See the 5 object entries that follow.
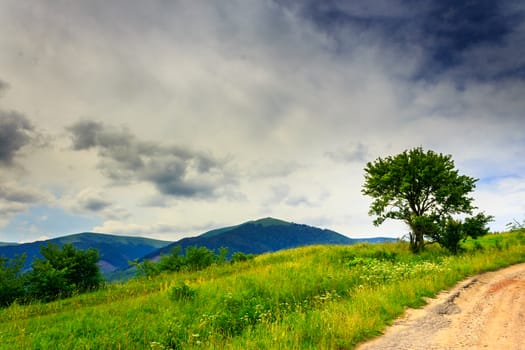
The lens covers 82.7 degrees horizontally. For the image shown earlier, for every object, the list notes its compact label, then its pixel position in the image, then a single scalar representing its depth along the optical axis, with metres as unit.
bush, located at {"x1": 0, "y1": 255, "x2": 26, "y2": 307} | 18.14
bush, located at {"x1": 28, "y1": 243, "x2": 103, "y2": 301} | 18.70
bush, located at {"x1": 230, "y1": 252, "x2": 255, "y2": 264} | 27.51
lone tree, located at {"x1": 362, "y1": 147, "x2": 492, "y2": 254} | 23.36
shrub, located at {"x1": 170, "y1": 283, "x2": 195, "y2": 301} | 13.09
